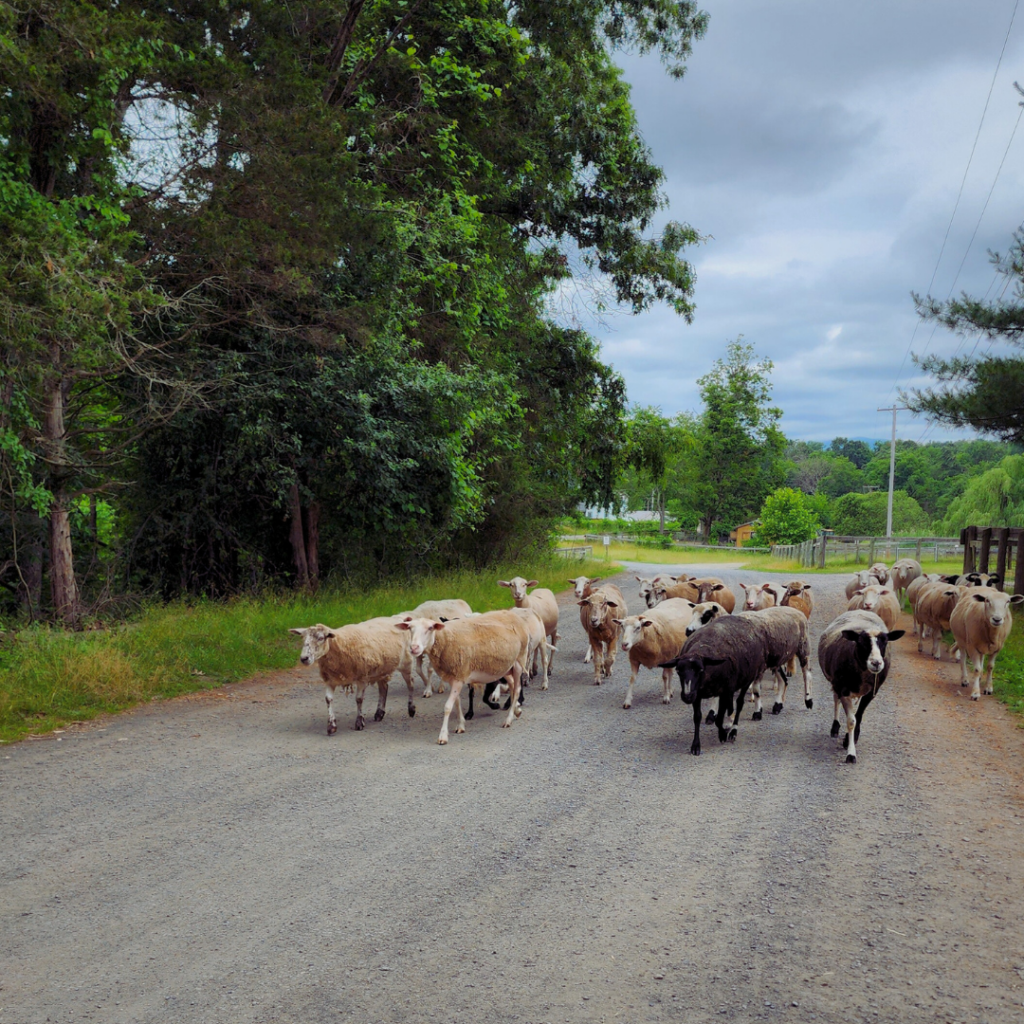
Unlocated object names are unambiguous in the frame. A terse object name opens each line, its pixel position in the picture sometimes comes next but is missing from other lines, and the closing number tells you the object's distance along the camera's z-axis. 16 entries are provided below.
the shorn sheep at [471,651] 8.70
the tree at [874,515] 83.44
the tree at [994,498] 39.78
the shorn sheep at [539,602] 12.52
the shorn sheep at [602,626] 11.31
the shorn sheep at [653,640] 10.05
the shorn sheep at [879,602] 13.51
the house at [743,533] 83.92
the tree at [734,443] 75.75
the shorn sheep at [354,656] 8.57
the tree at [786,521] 61.72
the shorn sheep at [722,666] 7.95
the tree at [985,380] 16.48
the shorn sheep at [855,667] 7.64
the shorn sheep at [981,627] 10.41
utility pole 55.30
